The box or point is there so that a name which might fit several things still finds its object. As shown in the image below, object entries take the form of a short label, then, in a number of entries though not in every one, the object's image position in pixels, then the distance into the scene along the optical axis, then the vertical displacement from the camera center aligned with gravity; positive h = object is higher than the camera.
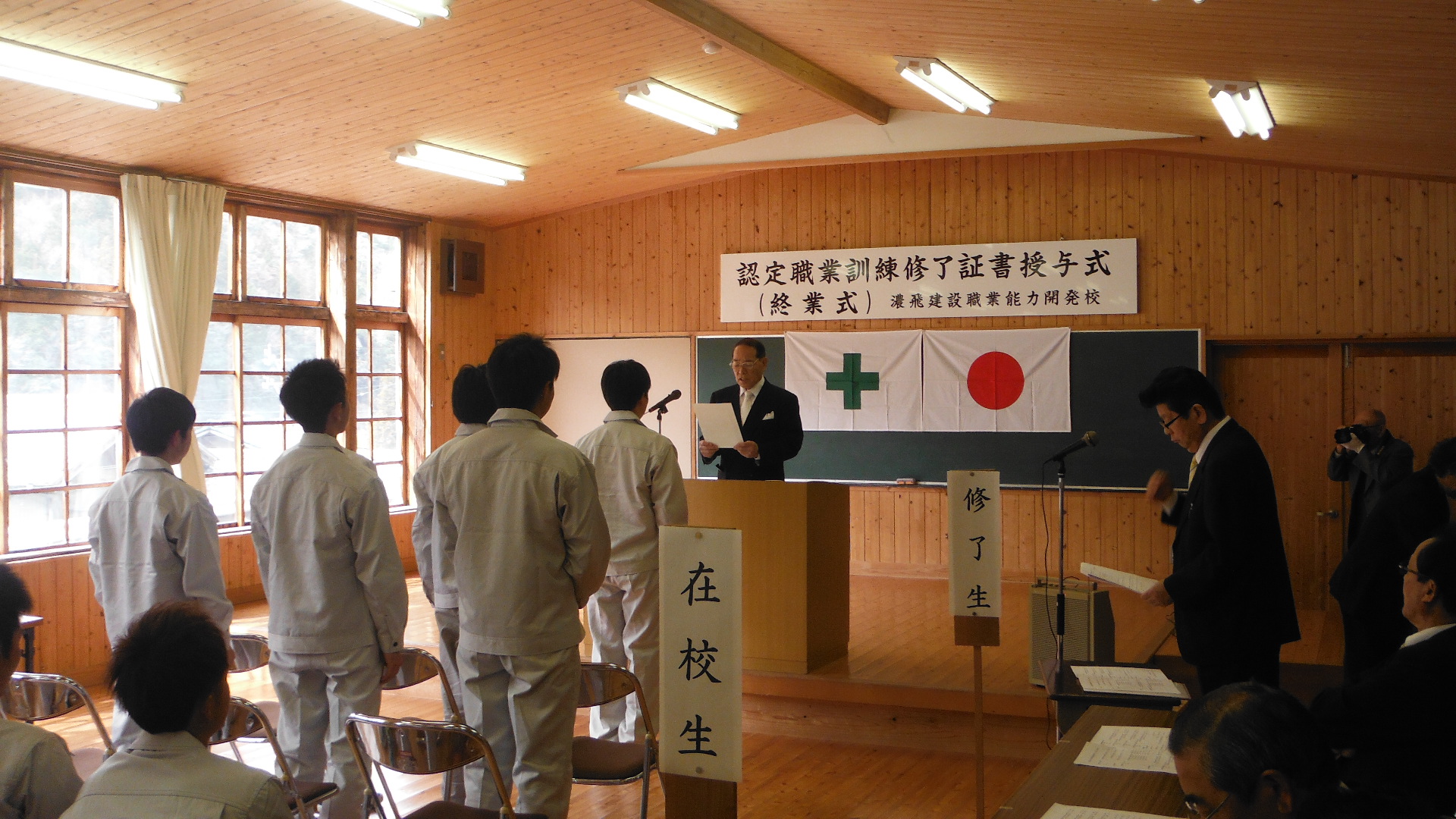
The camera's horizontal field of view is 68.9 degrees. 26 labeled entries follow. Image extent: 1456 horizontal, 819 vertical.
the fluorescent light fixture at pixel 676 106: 6.23 +1.79
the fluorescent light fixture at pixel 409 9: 4.54 +1.68
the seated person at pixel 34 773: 1.67 -0.61
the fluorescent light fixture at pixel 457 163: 6.87 +1.56
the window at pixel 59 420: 6.12 -0.16
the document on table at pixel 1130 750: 2.04 -0.72
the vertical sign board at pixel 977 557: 3.66 -0.57
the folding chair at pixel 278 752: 2.55 -0.89
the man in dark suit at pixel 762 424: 4.94 -0.15
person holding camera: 5.70 -0.39
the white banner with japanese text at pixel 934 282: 7.50 +0.82
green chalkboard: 7.33 -0.35
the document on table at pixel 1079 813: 1.77 -0.71
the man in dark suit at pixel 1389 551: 3.25 -0.51
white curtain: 6.52 +0.77
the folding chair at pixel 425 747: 2.38 -0.81
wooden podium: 4.59 -0.73
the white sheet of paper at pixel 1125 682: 2.54 -0.72
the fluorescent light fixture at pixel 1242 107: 5.07 +1.42
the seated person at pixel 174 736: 1.58 -0.54
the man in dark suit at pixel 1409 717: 1.84 -0.57
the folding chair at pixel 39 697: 2.86 -0.83
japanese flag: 7.59 +0.08
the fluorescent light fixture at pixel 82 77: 4.71 +1.49
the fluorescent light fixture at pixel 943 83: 5.73 +1.77
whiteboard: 8.74 +0.10
